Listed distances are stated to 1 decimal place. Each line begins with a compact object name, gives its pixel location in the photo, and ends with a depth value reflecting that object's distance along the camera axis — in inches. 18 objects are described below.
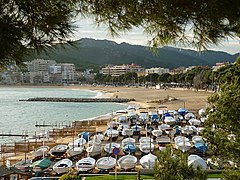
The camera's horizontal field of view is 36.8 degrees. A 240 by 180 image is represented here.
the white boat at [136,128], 1010.2
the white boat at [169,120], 1151.0
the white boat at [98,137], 865.8
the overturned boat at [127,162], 610.2
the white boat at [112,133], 943.2
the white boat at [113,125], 1134.5
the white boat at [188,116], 1219.2
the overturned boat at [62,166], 613.6
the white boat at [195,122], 1091.9
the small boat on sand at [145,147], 732.7
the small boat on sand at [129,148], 732.5
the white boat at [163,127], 1012.7
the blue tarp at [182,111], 1315.5
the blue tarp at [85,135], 923.4
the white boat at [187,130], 936.4
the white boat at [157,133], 922.9
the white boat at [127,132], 959.6
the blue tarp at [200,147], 717.5
